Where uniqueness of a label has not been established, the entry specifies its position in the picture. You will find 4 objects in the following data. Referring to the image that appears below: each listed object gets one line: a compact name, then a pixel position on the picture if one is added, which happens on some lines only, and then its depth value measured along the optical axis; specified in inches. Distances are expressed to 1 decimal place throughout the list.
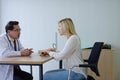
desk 100.0
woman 112.7
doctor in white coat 115.0
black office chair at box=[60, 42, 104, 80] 111.2
